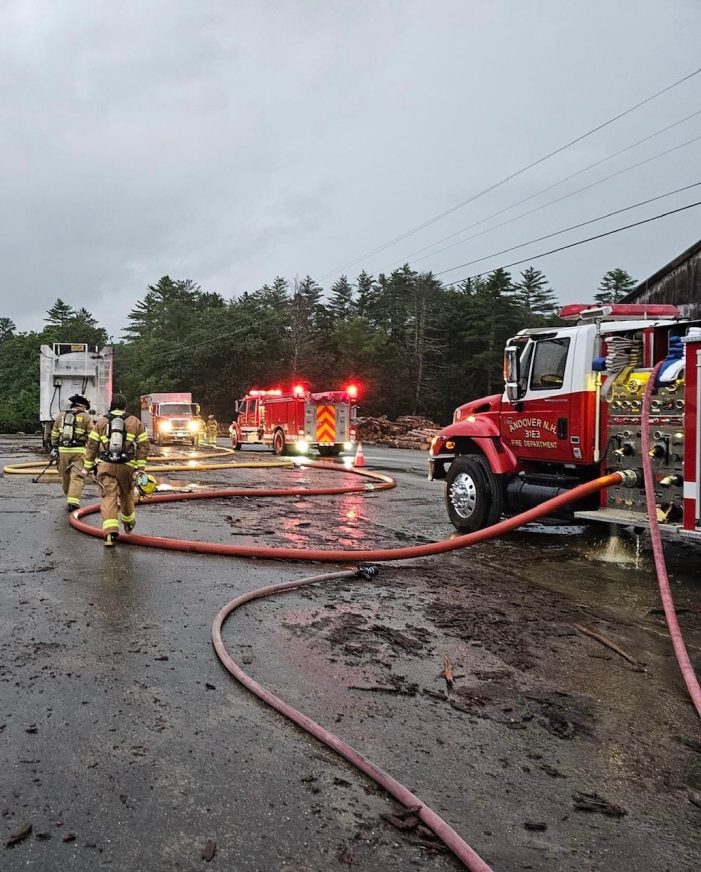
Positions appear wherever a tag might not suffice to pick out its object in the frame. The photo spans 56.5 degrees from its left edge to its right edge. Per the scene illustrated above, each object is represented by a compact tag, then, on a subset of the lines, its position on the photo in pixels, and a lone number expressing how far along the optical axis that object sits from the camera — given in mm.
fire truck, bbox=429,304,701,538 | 5570
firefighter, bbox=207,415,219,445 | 32747
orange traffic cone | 17178
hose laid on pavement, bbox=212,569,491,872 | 2061
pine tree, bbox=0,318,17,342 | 141000
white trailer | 21375
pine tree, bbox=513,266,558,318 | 61228
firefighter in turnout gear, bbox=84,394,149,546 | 6918
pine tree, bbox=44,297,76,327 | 94688
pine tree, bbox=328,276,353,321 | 74912
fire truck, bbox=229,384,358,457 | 21188
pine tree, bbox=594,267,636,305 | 62022
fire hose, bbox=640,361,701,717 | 3357
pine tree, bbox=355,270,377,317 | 71125
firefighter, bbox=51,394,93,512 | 9125
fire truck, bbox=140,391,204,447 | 29031
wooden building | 17836
